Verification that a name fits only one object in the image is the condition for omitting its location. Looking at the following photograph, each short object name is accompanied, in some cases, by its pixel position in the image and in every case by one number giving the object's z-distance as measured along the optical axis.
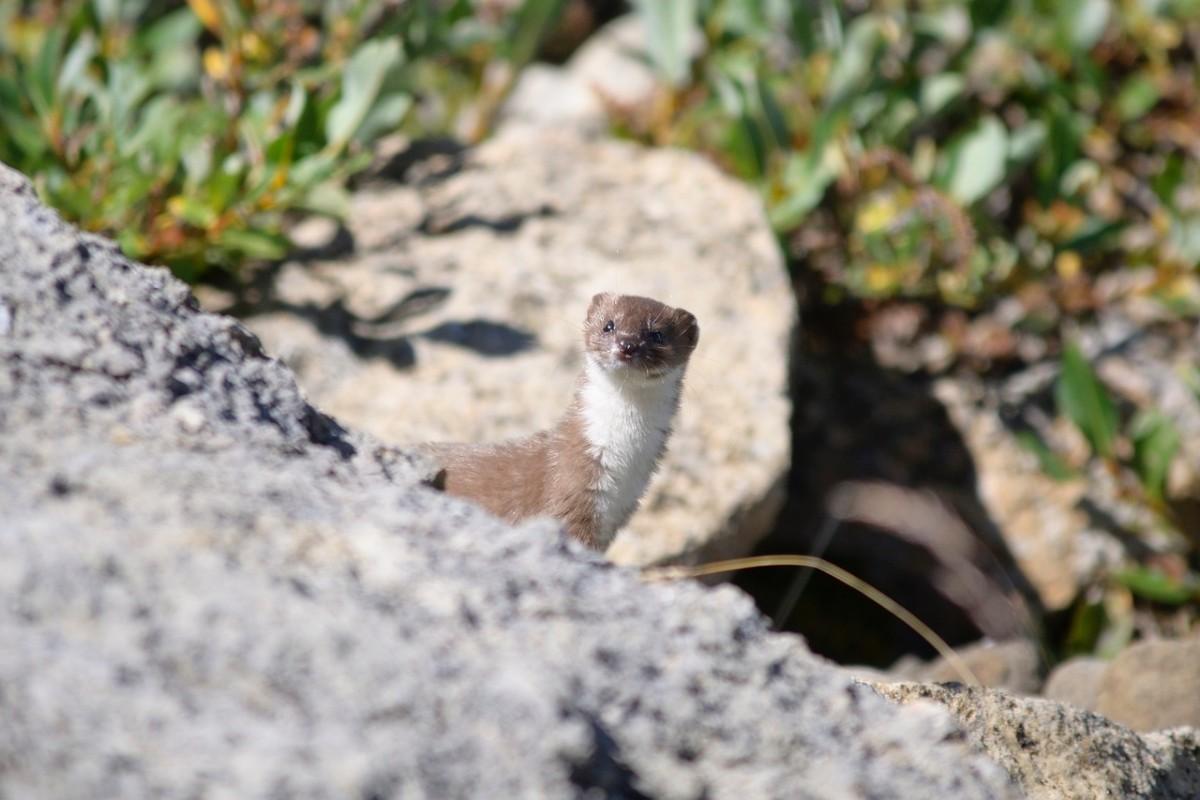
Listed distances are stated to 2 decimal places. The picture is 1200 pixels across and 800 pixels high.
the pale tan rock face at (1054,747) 5.08
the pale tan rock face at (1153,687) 7.96
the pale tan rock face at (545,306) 9.32
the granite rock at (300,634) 3.29
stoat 7.96
